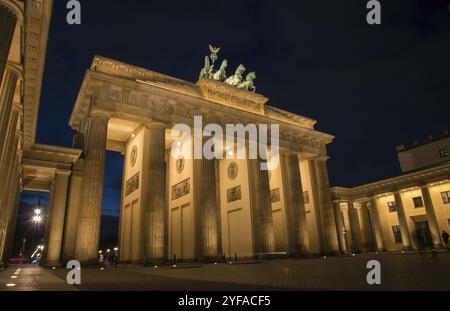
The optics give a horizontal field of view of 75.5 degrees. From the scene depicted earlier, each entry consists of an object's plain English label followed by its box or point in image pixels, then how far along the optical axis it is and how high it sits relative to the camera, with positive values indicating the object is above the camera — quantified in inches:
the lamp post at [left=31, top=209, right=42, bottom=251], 1038.9 +142.2
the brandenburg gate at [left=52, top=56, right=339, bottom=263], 806.5 +235.1
